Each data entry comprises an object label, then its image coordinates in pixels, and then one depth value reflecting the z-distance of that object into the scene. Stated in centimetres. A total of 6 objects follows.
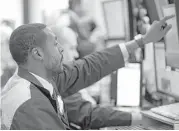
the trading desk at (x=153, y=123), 185
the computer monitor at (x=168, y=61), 211
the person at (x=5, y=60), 279
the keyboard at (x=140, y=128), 198
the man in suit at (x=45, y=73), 151
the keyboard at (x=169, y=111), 185
